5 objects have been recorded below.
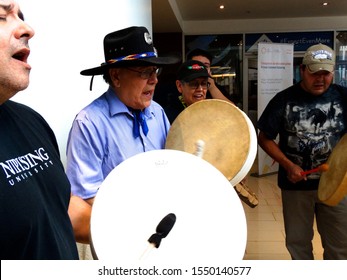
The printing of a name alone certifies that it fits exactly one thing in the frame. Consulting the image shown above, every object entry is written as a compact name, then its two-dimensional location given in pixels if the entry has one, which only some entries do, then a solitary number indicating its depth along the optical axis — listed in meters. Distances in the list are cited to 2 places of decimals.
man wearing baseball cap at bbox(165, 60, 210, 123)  2.36
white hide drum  0.88
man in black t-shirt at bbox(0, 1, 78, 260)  0.79
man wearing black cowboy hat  1.33
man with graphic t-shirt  2.41
